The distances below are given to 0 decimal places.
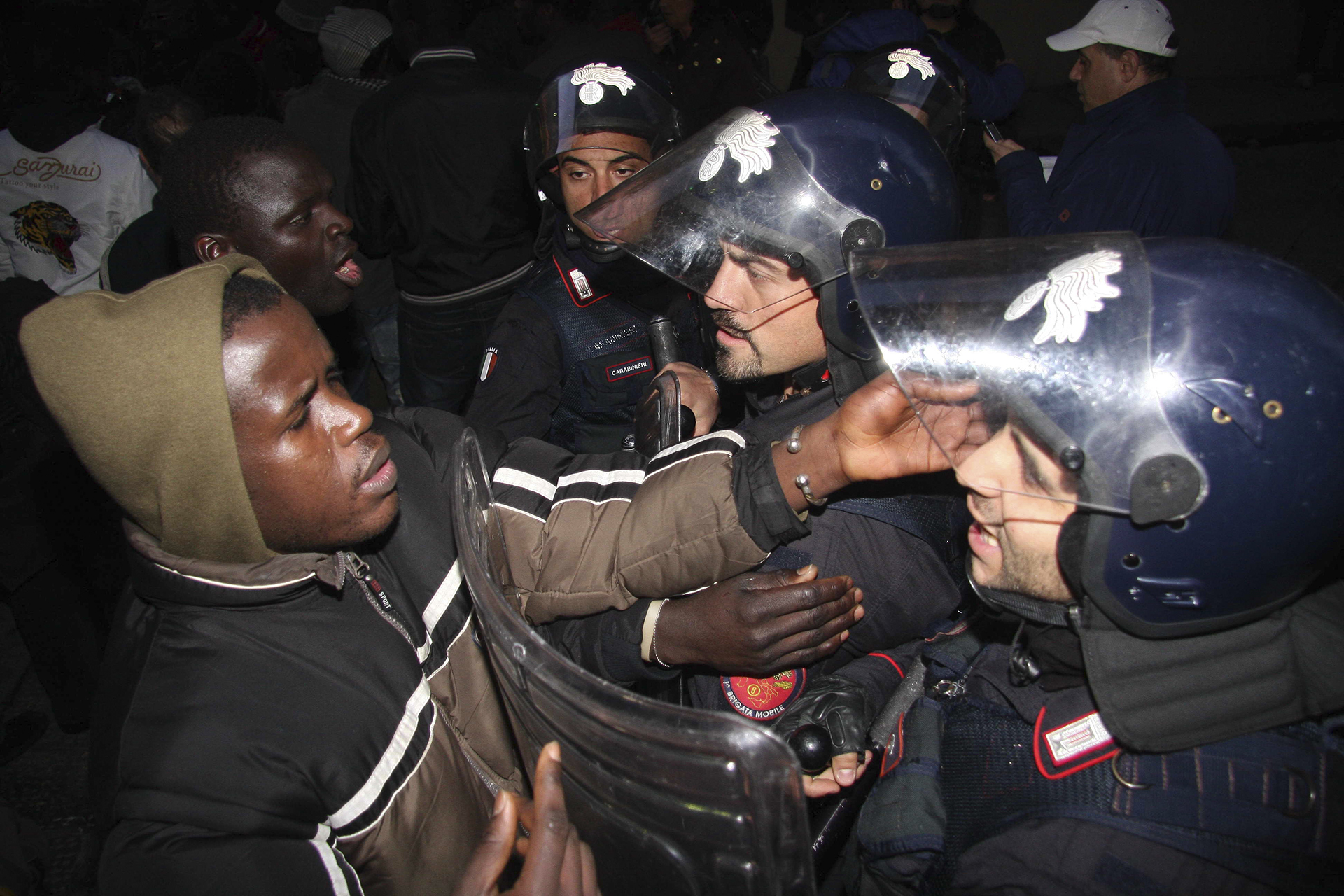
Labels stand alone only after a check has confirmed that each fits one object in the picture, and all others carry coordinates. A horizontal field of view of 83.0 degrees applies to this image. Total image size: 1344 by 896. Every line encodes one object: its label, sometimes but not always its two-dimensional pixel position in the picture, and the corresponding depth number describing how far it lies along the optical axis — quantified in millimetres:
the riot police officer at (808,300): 1854
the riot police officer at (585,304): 2779
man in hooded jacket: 1261
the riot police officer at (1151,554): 1247
